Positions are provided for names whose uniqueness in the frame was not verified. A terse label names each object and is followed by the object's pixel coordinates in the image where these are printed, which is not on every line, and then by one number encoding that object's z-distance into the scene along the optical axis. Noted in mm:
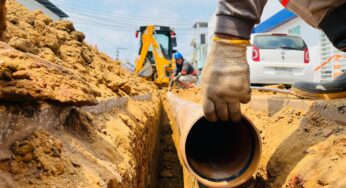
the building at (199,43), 28828
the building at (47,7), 24070
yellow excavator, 13852
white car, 9484
